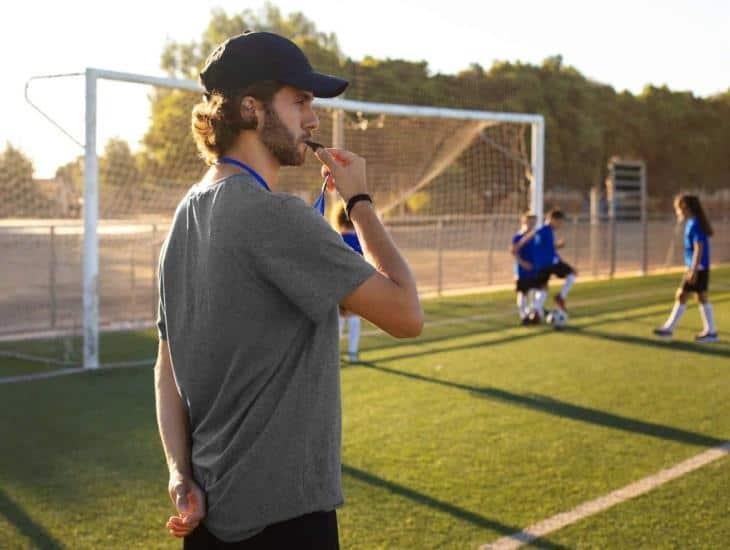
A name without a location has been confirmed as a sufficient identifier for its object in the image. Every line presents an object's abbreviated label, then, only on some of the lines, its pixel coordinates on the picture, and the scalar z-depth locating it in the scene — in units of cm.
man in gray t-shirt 209
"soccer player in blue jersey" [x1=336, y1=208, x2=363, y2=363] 1085
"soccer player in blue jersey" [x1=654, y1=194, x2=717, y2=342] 1198
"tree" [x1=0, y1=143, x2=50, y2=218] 1348
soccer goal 1285
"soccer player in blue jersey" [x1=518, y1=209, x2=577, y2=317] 1446
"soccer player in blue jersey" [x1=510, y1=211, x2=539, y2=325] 1449
